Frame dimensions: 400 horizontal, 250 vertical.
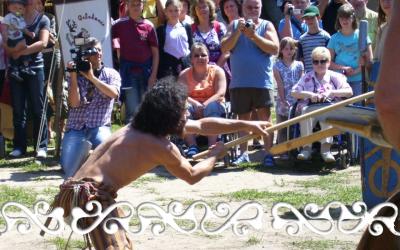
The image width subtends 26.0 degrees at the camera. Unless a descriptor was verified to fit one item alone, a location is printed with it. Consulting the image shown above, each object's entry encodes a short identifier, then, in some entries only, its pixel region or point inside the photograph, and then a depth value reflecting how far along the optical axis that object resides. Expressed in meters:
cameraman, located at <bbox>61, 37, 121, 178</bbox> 7.97
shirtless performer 4.50
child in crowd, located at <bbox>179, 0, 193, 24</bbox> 10.33
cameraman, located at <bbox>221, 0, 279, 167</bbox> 8.96
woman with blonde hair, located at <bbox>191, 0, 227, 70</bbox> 9.88
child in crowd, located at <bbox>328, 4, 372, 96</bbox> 9.30
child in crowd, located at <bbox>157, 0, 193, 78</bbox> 9.96
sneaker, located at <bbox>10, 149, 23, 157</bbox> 9.85
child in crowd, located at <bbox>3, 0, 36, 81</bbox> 9.66
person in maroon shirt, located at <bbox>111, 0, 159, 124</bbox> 9.77
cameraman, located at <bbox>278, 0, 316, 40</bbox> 10.34
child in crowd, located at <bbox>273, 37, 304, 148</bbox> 9.42
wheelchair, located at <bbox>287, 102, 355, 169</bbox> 8.88
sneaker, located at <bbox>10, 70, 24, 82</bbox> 9.74
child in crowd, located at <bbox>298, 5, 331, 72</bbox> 9.59
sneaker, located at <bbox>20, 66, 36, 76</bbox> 9.77
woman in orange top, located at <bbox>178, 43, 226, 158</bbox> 9.11
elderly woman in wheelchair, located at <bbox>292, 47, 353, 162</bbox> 8.67
